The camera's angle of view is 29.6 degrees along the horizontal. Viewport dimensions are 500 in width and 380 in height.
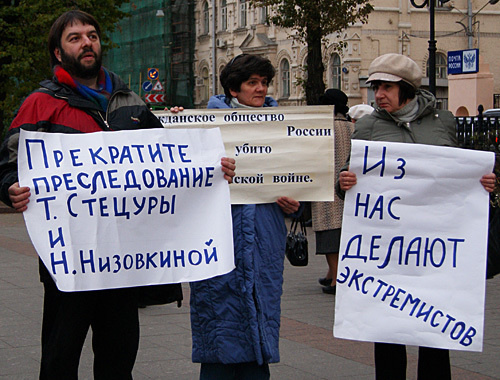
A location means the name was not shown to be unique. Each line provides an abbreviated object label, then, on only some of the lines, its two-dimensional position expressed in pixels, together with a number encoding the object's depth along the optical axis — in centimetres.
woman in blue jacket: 436
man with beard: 399
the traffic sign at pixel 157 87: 2862
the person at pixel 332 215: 854
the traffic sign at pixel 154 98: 2950
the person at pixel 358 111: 925
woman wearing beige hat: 457
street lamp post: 2028
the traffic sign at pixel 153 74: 3095
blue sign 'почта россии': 2814
